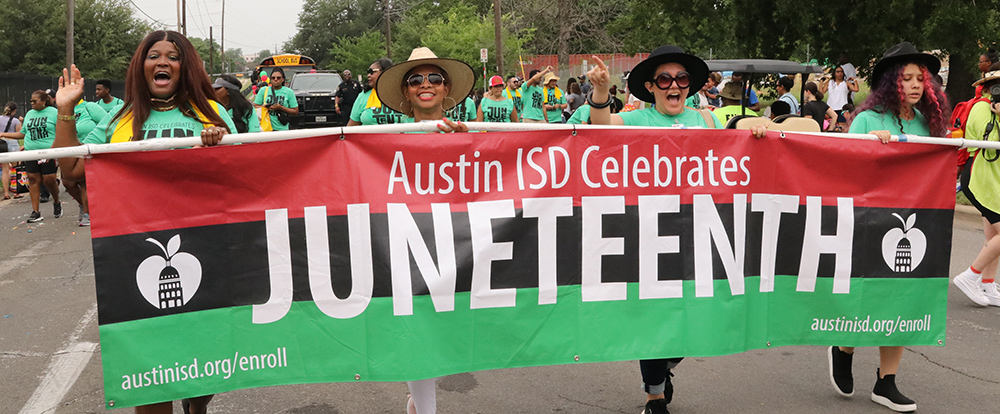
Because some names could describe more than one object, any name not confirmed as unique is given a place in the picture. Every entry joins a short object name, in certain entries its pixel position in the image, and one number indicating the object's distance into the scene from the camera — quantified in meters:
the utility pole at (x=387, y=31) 46.19
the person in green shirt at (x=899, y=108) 4.61
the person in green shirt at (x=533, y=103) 15.16
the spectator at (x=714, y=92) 15.99
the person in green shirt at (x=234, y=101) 7.89
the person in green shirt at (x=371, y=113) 9.02
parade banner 3.50
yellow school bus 37.44
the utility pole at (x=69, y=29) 24.47
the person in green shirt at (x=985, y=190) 6.85
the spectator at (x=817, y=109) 13.27
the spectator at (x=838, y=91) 15.95
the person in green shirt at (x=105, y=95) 12.50
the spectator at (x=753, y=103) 15.91
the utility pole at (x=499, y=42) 33.19
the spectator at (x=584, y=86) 28.27
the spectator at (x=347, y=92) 22.08
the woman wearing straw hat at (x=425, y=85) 4.38
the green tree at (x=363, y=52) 59.24
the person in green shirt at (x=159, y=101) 3.71
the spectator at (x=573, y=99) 21.62
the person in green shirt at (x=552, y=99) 15.41
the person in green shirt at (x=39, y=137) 12.29
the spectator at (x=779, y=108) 11.03
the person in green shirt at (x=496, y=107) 13.18
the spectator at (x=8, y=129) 15.49
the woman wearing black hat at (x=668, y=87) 4.39
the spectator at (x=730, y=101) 11.28
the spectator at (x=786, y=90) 13.63
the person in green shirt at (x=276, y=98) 13.52
